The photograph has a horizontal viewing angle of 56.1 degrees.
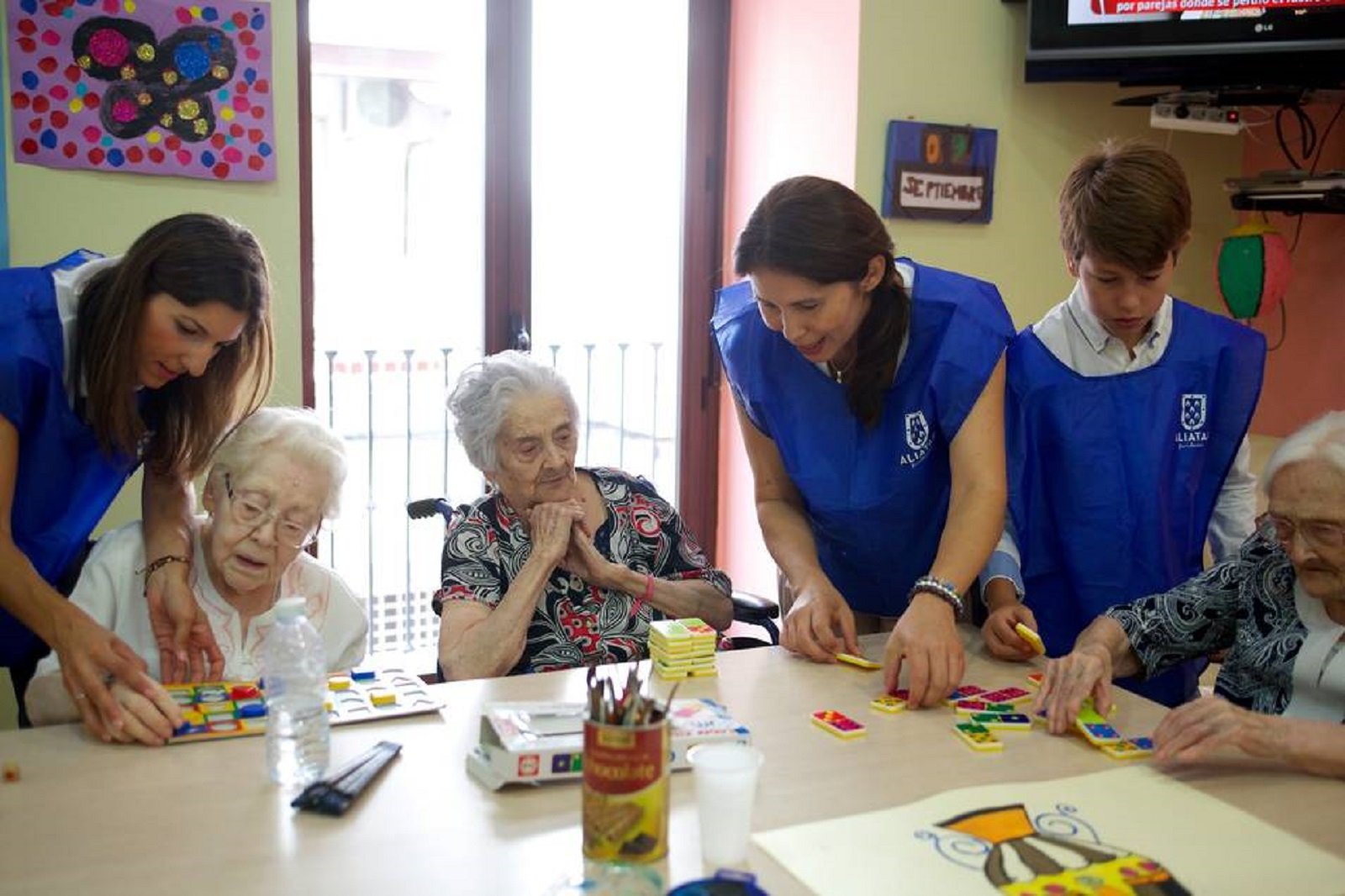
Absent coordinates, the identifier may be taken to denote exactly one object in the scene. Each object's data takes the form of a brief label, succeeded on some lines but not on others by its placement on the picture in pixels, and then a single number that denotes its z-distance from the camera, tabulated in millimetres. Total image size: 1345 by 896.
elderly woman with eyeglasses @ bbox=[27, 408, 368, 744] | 1945
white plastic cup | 1214
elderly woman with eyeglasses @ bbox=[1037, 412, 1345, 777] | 1543
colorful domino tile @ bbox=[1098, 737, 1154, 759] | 1604
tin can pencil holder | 1178
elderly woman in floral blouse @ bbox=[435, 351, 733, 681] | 2166
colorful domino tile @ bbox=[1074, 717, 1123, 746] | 1633
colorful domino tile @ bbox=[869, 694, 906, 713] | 1749
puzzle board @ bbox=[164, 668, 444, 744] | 1622
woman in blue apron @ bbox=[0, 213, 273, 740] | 1836
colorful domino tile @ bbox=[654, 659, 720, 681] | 1882
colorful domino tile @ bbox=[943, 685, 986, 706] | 1787
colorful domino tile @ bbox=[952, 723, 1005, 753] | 1617
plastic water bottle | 1492
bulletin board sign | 3541
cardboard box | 1454
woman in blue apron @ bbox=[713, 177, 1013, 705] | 1884
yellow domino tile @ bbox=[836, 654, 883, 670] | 1927
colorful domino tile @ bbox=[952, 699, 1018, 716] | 1742
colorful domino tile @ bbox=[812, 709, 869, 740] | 1650
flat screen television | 3277
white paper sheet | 1271
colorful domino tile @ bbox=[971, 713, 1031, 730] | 1695
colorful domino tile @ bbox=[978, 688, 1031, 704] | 1796
